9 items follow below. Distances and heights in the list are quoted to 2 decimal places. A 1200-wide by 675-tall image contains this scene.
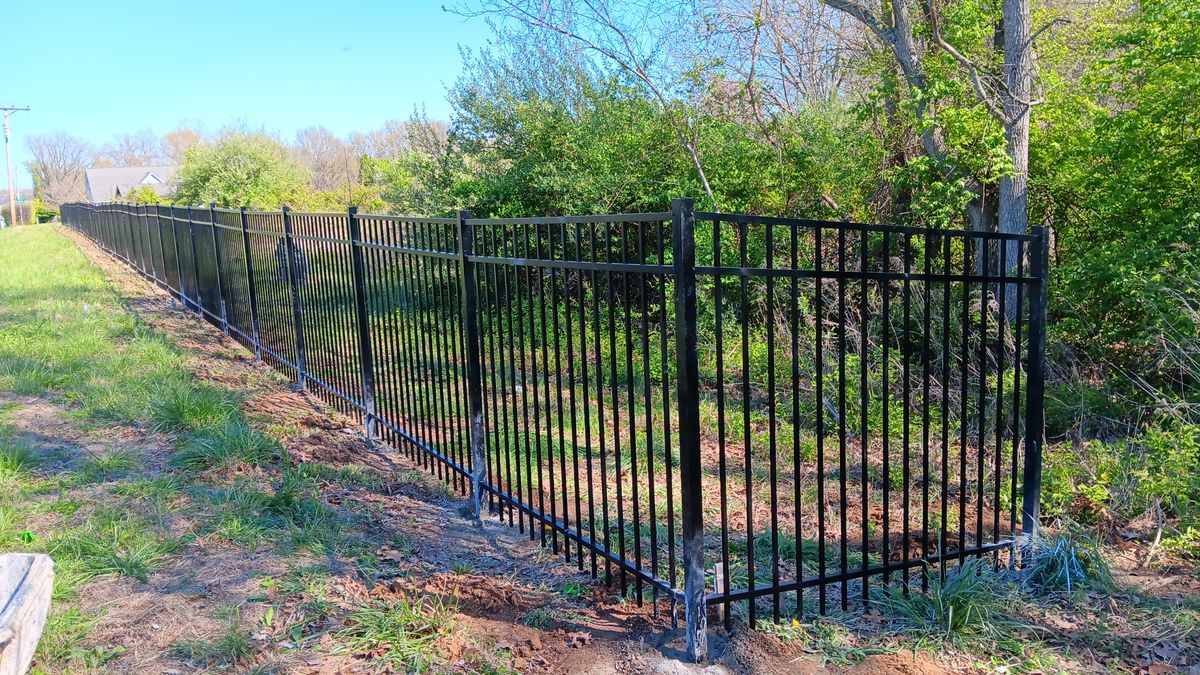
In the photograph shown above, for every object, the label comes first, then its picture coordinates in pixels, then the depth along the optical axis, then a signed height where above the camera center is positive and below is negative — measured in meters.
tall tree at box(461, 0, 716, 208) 10.77 +1.93
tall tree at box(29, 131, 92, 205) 93.89 +8.33
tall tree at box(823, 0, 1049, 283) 8.82 +1.45
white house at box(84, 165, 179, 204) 87.62 +6.71
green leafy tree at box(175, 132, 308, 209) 29.00 +2.23
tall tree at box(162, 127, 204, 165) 100.38 +12.26
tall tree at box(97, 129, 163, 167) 103.12 +10.82
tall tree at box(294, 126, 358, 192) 52.97 +5.19
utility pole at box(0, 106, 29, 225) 58.19 +4.57
